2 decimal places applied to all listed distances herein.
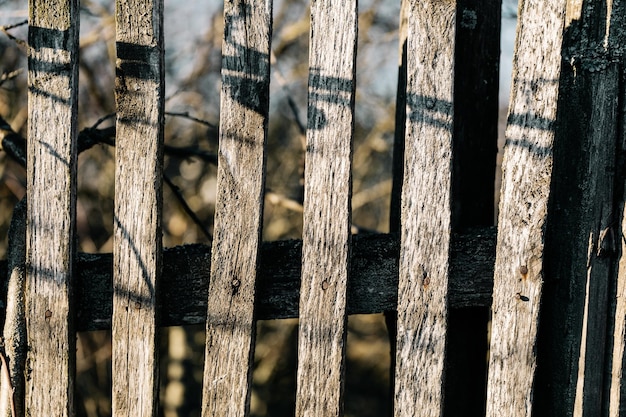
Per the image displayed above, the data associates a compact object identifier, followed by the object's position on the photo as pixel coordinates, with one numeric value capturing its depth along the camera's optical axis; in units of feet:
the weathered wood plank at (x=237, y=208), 5.34
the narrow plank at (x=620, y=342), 5.44
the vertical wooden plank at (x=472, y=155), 5.90
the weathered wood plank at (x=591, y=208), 5.43
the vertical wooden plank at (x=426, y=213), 5.35
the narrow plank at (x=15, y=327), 5.47
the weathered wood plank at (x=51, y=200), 5.39
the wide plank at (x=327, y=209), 5.33
